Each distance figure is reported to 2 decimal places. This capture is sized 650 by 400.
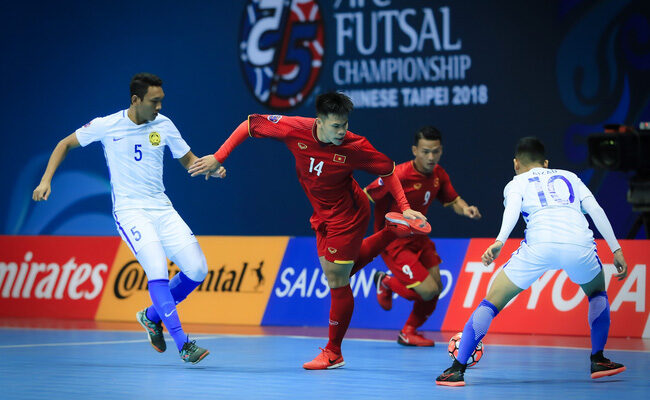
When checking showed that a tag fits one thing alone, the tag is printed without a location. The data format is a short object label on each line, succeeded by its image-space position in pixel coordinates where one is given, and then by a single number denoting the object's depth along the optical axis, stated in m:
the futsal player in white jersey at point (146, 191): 16.22
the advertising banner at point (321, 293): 24.06
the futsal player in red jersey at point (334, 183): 15.61
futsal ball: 14.92
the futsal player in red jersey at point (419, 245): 20.25
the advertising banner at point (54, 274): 27.28
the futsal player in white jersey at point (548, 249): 14.16
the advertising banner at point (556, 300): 21.97
